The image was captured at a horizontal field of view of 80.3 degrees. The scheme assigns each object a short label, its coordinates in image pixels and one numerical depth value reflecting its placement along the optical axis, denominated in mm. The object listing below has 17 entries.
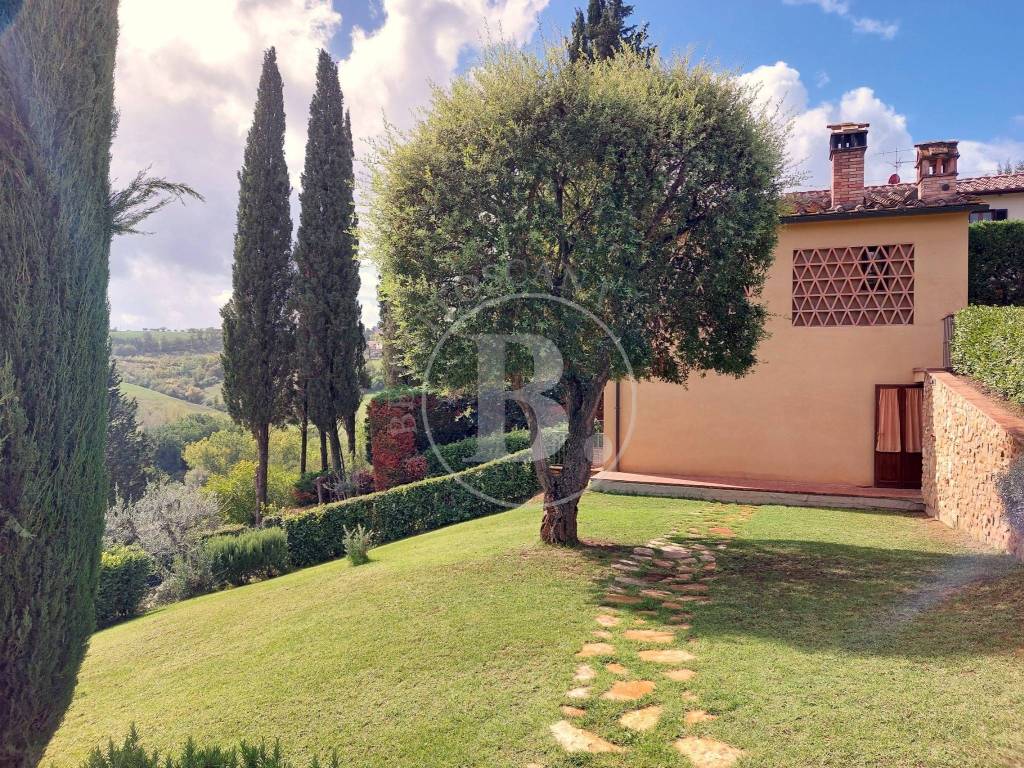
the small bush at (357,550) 9055
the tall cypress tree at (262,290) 19688
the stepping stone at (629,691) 3953
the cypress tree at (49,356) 3303
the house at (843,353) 11398
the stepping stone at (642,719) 3572
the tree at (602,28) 19562
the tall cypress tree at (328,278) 19391
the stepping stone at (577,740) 3373
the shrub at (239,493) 22672
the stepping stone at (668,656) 4495
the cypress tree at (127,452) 27797
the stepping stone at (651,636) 4934
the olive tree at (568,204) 6652
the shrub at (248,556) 11055
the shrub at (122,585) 10438
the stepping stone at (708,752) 3145
